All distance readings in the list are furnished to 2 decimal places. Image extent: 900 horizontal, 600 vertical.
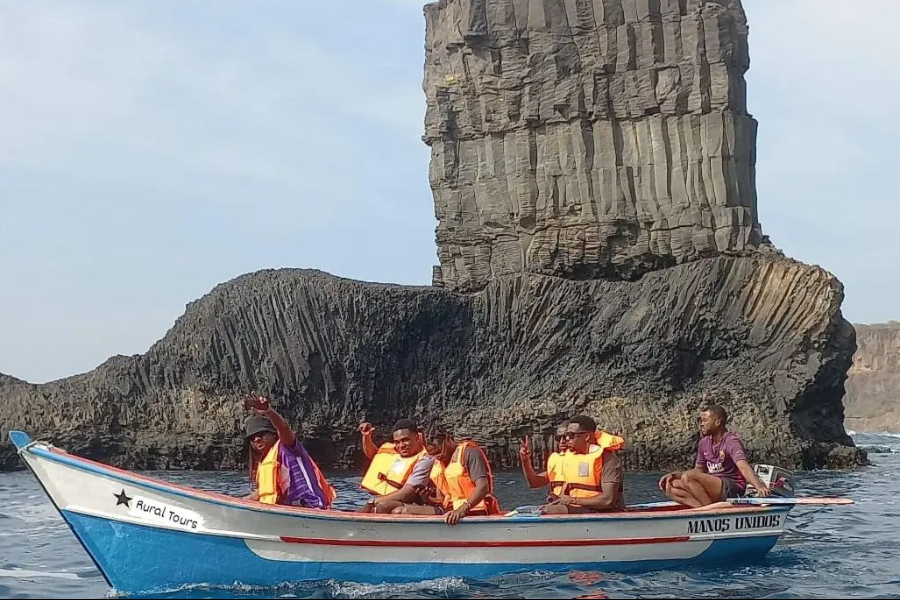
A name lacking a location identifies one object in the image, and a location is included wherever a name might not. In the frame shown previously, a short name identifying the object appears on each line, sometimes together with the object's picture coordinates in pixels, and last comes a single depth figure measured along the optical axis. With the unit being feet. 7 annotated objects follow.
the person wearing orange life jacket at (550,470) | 51.55
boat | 44.78
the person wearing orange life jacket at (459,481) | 48.80
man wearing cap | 46.83
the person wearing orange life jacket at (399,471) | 49.26
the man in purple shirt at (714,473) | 52.29
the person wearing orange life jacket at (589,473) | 50.08
